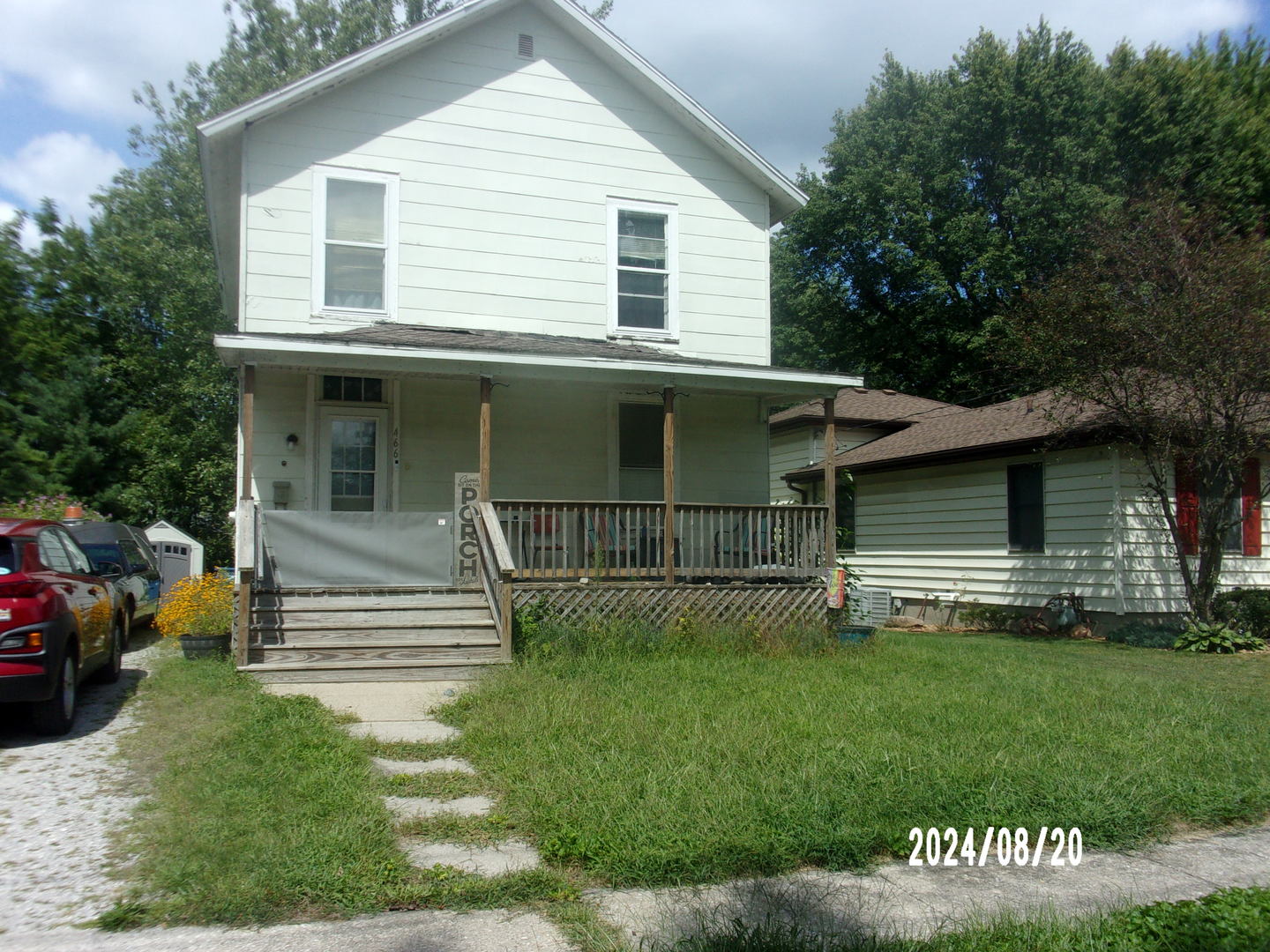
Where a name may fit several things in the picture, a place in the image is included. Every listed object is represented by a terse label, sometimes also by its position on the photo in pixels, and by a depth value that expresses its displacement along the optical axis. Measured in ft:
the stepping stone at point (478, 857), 14.73
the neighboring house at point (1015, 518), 49.29
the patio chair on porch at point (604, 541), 37.63
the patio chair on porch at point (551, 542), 36.32
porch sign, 37.70
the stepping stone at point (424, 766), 20.06
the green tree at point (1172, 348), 42.16
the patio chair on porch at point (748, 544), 39.86
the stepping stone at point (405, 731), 22.99
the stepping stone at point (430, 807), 17.12
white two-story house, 35.78
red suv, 21.12
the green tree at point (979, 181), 92.99
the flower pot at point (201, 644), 33.58
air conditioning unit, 54.34
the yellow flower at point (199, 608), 34.24
